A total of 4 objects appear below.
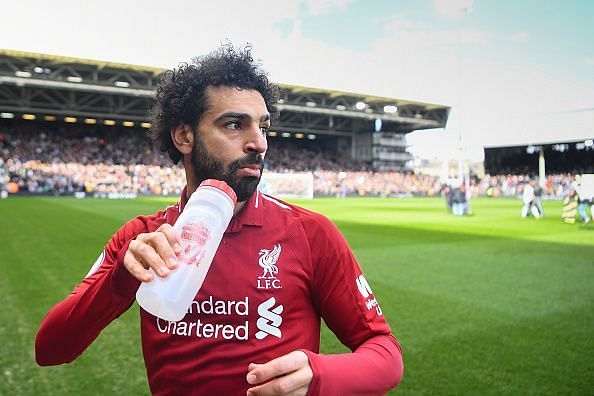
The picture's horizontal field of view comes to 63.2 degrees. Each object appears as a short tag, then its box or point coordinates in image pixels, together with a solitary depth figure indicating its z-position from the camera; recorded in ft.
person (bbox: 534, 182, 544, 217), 62.49
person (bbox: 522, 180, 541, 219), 61.36
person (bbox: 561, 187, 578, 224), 56.49
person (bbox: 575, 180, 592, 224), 54.90
